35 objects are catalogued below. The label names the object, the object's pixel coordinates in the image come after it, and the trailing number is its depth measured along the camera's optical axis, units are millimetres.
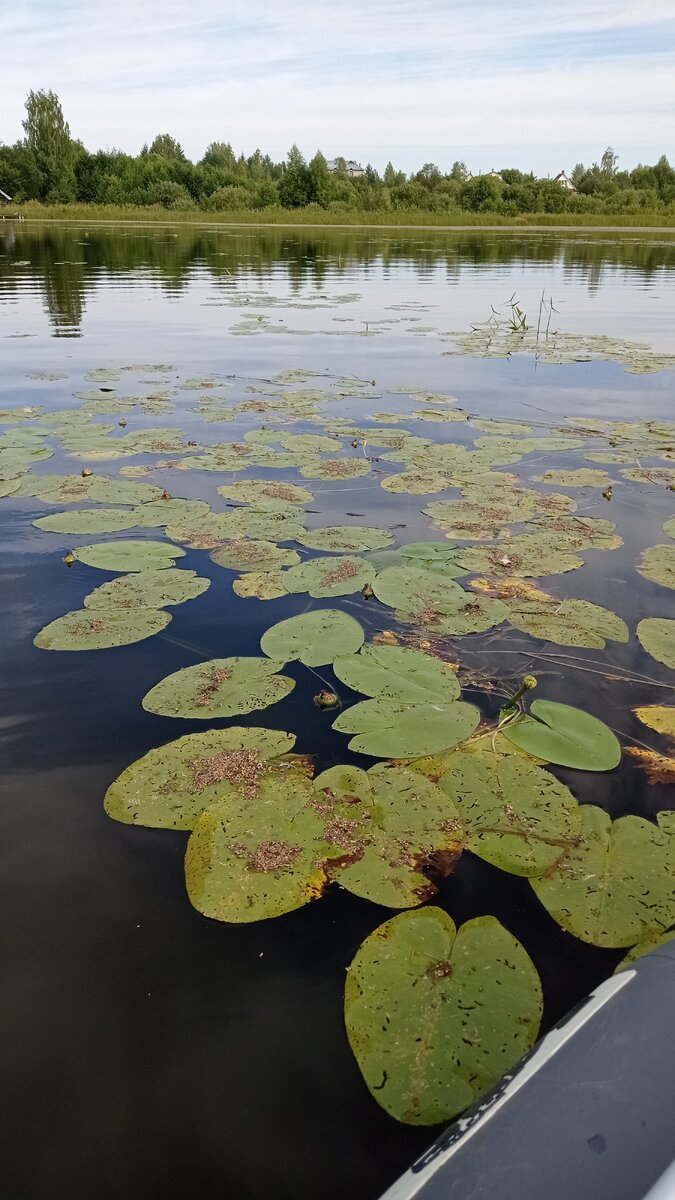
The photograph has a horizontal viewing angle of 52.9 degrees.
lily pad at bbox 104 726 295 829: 1788
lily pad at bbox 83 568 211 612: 2756
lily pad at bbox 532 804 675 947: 1501
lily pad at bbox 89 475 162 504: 3826
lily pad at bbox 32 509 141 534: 3467
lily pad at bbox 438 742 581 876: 1676
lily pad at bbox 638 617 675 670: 2484
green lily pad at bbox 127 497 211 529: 3551
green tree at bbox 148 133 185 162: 69625
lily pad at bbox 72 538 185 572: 3063
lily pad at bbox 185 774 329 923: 1543
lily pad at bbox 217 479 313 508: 3895
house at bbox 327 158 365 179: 121712
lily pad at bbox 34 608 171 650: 2502
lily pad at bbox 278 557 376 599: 2889
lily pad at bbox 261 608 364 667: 2436
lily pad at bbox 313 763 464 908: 1586
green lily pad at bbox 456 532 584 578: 3102
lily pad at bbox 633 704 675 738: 2139
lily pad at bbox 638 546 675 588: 3029
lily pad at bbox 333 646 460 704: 2225
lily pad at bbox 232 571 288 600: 2879
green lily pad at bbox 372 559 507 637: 2658
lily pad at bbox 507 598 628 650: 2588
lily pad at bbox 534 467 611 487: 4227
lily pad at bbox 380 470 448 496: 4062
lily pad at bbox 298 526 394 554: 3287
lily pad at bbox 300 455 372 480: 4285
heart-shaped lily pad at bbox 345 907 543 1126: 1190
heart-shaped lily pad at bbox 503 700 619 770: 1982
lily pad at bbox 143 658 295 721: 2160
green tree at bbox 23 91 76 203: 49281
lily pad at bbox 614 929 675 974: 1449
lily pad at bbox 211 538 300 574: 3115
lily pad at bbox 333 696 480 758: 1989
